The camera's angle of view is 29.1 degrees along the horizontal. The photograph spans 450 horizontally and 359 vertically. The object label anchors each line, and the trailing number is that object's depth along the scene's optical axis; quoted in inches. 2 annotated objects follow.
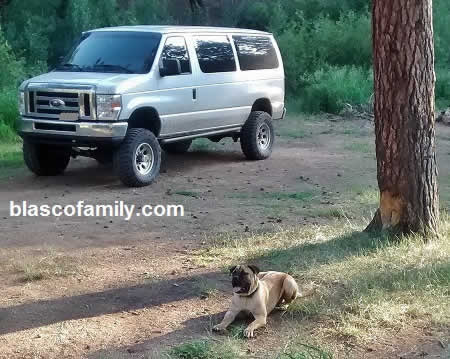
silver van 435.8
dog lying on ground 228.5
